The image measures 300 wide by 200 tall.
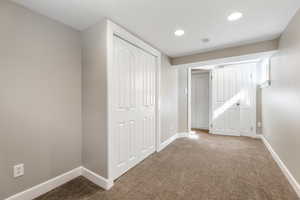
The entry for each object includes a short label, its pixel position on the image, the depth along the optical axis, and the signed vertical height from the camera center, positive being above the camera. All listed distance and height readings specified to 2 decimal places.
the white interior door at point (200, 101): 5.05 -0.11
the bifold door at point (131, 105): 1.90 -0.12
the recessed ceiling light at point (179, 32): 2.08 +1.11
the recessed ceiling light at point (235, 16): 1.64 +1.09
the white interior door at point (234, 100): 3.95 -0.06
